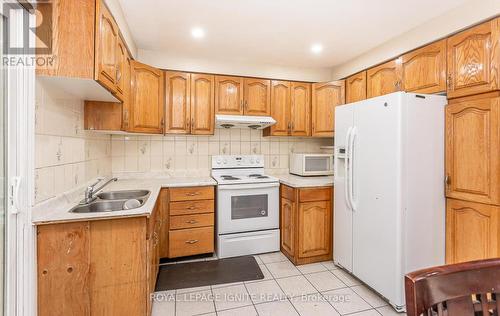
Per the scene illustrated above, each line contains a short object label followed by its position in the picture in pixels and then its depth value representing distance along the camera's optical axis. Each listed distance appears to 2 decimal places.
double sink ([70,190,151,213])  1.80
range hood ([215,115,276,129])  2.91
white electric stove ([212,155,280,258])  2.80
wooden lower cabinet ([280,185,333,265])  2.68
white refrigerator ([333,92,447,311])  1.88
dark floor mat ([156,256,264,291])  2.30
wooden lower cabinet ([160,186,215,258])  2.67
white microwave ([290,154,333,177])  3.17
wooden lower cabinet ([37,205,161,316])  1.43
